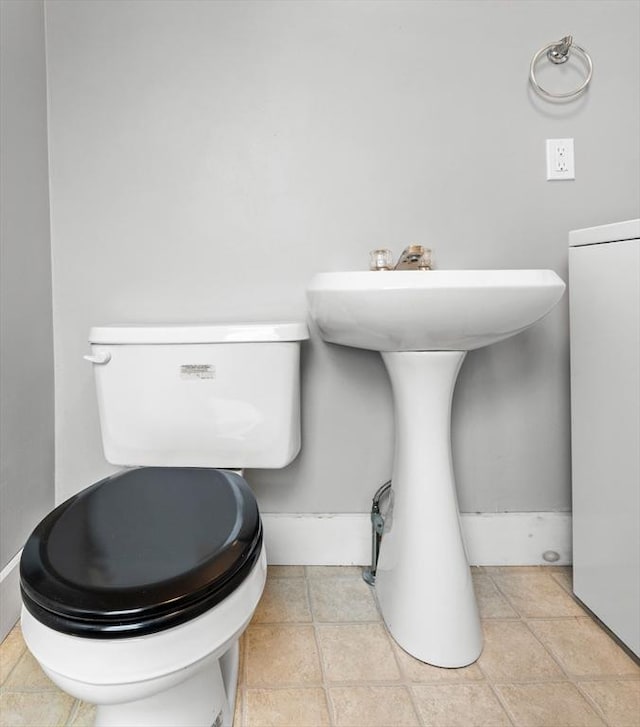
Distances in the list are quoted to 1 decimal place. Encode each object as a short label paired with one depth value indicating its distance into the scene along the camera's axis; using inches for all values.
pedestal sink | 36.5
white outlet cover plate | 52.6
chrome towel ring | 51.6
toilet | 24.5
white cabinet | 40.1
